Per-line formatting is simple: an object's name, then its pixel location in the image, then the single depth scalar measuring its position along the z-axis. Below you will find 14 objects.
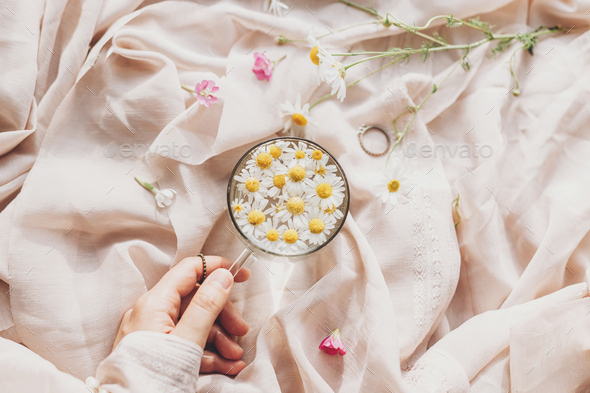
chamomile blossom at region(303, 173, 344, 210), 0.48
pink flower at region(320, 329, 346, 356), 0.50
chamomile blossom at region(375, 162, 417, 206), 0.52
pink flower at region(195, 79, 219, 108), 0.51
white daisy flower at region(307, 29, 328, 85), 0.49
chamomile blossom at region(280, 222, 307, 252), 0.47
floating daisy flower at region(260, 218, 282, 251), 0.47
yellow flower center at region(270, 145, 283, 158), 0.49
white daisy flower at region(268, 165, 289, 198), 0.48
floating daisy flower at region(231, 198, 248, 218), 0.48
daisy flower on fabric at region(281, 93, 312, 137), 0.51
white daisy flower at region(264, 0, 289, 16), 0.53
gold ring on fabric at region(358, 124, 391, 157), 0.53
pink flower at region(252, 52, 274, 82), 0.52
